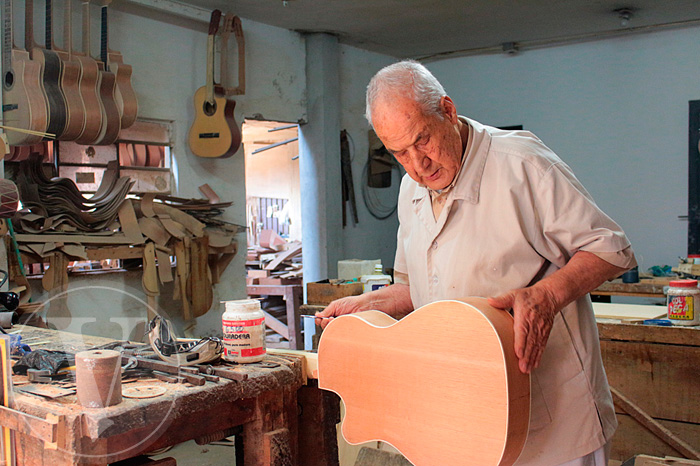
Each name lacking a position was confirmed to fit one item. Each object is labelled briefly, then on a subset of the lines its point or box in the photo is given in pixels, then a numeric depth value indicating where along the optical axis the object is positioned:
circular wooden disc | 1.52
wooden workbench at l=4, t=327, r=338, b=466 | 1.39
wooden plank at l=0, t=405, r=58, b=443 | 1.37
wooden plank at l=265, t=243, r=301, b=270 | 7.47
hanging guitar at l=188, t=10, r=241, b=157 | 5.38
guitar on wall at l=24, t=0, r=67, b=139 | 4.09
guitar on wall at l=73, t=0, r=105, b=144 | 4.32
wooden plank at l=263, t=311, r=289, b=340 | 7.11
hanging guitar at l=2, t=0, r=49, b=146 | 3.95
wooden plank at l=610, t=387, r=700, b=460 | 2.98
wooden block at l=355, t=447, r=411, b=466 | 2.67
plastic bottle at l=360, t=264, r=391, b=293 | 4.04
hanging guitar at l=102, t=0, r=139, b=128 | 4.64
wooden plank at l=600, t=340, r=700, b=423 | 3.02
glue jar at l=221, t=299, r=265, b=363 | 1.77
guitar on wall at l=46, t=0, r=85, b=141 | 4.20
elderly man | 1.53
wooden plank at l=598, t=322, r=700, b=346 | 3.01
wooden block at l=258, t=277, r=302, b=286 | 7.08
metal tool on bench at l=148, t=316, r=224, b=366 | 1.79
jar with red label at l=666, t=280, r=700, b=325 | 3.07
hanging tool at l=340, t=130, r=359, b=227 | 6.97
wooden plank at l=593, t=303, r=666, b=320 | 3.43
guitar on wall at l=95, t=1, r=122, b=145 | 4.46
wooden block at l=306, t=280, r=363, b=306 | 4.29
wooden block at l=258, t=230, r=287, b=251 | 8.44
